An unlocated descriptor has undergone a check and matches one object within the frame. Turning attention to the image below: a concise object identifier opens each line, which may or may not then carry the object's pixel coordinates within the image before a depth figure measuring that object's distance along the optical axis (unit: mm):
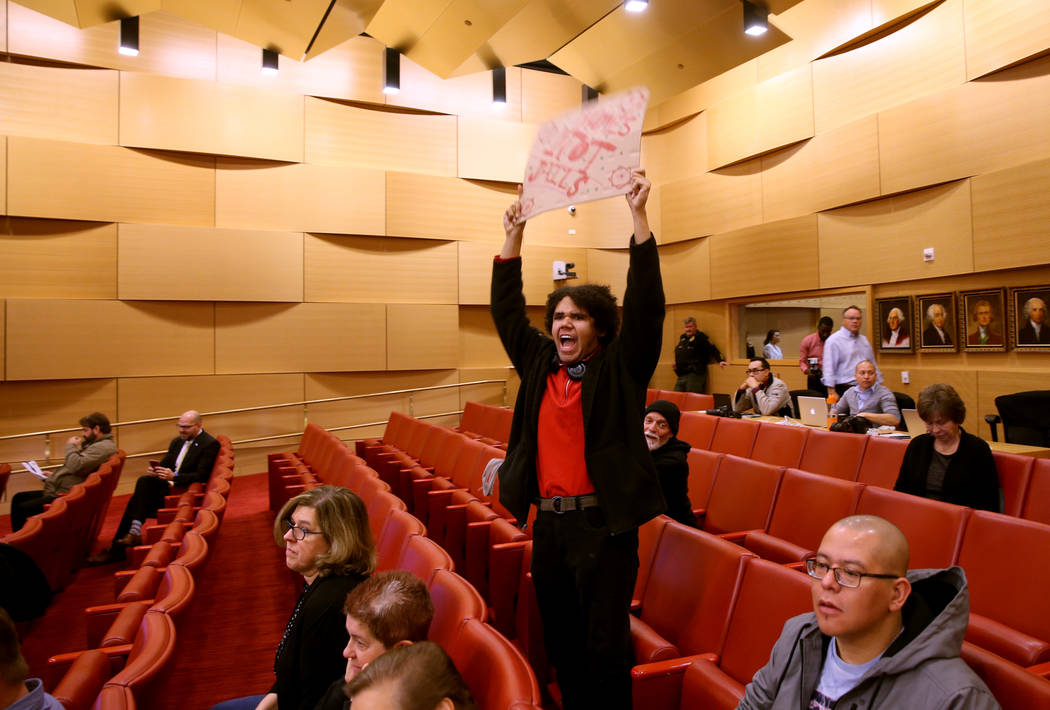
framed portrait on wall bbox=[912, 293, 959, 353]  5324
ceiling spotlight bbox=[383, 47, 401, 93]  6406
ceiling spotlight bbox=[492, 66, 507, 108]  6789
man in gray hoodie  986
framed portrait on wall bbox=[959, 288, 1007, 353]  5008
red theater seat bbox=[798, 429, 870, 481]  3096
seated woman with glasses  1349
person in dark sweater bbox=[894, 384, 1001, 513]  2371
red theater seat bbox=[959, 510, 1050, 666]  1456
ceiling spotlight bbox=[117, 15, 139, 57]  5645
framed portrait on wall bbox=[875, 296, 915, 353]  5645
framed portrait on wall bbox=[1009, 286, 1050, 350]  4730
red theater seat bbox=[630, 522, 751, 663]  1585
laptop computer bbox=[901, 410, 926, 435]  3422
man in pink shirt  6113
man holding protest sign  1331
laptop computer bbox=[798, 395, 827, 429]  4191
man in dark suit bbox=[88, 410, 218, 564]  3820
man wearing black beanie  2303
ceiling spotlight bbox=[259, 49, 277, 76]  6297
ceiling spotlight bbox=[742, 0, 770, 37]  5105
